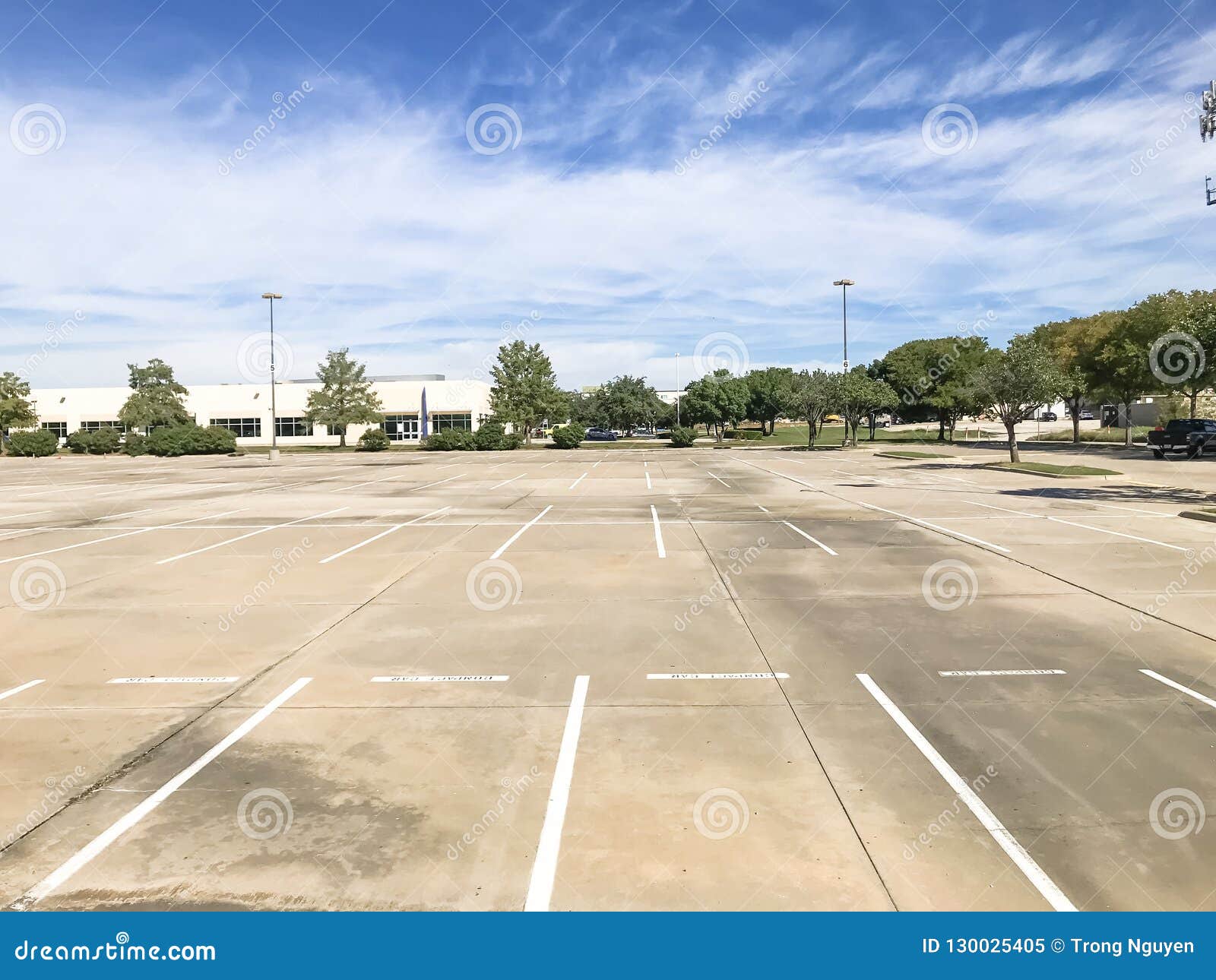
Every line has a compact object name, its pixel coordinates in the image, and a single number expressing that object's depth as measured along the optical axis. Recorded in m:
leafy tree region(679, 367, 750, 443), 96.50
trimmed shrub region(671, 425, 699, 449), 70.31
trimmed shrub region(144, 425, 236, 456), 66.50
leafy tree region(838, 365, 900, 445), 57.28
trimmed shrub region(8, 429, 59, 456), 66.00
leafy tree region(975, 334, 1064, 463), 35.09
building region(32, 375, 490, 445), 85.31
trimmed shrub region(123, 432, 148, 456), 67.75
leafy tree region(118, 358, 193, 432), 79.00
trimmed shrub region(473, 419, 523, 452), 67.50
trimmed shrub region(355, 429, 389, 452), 67.31
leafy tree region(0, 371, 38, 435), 71.12
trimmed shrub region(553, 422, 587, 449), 68.31
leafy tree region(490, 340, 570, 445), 73.69
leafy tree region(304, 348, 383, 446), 72.19
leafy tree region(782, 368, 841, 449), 58.50
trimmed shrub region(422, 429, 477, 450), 67.38
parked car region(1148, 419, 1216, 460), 41.81
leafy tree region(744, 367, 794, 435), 106.69
